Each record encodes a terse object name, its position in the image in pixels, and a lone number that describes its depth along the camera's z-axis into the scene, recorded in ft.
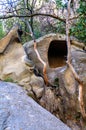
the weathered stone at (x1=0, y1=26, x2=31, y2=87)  10.23
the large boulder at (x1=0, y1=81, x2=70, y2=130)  6.08
